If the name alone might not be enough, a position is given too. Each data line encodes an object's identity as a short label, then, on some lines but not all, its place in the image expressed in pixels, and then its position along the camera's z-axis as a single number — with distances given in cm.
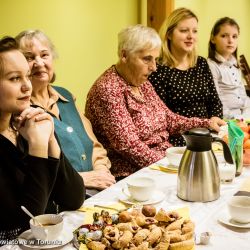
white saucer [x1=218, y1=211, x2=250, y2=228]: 121
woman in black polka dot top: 284
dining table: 114
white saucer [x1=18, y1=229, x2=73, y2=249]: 110
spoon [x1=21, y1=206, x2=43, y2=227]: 114
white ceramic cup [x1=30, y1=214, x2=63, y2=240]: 110
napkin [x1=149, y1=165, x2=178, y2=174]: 174
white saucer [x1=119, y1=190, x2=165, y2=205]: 140
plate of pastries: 104
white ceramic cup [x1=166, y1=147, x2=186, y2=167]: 176
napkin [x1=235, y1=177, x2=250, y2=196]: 148
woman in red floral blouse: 219
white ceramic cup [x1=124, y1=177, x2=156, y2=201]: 138
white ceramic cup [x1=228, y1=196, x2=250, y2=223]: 120
